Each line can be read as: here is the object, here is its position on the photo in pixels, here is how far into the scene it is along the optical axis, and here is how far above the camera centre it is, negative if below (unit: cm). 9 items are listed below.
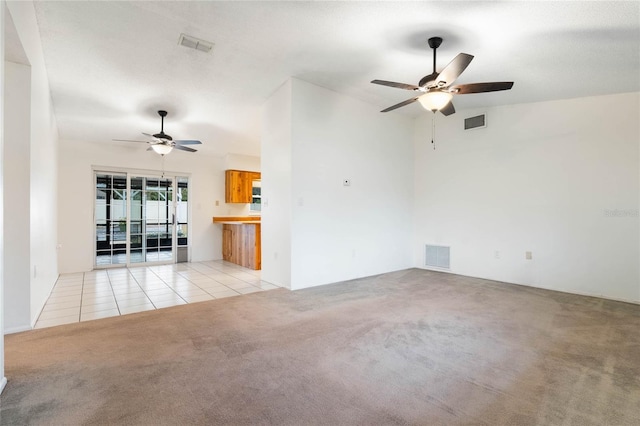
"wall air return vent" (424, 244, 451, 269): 558 -80
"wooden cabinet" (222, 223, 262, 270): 590 -63
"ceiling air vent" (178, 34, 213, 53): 308 +179
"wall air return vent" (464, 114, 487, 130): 503 +155
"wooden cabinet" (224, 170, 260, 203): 766 +74
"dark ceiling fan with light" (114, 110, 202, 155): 496 +120
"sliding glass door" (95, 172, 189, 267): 650 -8
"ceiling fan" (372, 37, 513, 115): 279 +125
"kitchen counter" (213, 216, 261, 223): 753 -11
